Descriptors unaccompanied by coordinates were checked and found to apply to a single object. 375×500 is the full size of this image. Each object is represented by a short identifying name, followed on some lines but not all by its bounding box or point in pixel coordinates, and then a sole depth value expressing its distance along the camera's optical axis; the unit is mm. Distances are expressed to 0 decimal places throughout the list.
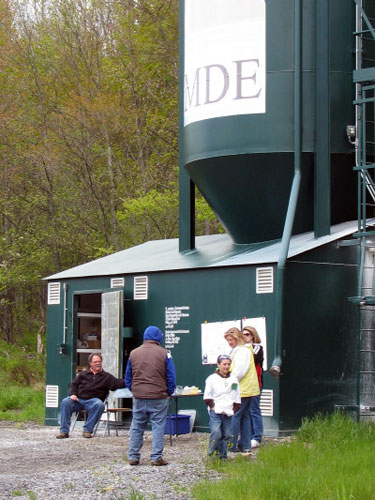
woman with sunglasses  12820
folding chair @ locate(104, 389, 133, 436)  15553
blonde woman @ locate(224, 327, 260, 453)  12250
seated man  14930
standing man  11508
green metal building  14297
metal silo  15391
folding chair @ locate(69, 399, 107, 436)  15334
